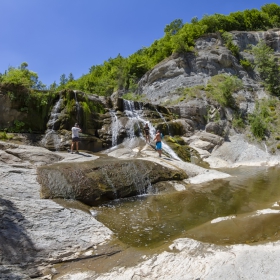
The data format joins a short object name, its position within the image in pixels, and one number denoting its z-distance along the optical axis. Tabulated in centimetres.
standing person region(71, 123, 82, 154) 1554
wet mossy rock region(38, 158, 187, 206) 960
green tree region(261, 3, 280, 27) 5185
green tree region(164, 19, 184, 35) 6235
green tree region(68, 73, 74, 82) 8261
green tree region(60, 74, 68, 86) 8276
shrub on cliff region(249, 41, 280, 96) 3466
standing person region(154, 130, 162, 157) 1664
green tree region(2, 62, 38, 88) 2065
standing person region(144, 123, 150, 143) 1950
